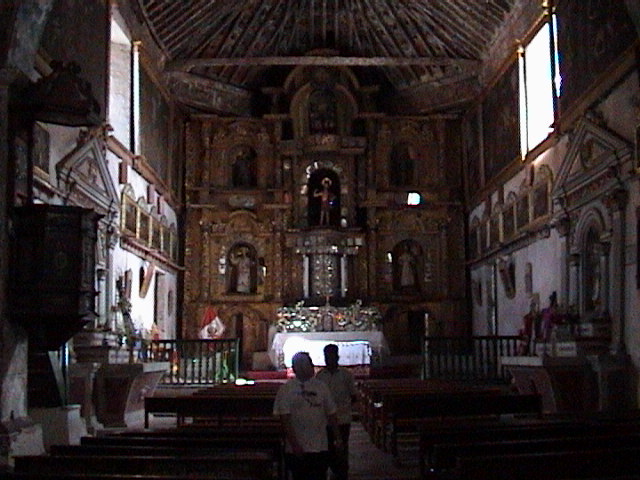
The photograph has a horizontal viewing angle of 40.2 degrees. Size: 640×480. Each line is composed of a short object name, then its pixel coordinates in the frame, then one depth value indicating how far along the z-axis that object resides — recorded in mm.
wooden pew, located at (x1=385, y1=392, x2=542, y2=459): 10578
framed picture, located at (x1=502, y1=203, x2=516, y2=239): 21891
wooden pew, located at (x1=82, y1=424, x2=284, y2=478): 6910
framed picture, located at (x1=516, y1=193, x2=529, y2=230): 20500
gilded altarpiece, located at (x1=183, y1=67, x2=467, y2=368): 26812
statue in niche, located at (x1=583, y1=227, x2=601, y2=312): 15820
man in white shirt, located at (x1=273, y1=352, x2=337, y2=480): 6812
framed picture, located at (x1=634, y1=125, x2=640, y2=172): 13477
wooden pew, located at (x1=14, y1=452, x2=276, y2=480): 5801
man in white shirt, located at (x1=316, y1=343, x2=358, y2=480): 8625
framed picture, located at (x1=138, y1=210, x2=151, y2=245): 21359
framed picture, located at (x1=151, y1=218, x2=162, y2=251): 22891
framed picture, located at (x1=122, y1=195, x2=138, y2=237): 19734
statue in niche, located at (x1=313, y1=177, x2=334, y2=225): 27156
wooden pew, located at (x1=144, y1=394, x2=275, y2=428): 11109
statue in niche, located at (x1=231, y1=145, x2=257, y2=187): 28000
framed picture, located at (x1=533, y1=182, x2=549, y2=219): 18938
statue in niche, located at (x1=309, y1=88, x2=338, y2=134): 27609
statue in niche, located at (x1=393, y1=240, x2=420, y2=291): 27250
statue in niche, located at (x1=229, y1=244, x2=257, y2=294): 27250
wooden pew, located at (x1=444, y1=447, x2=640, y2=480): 5277
